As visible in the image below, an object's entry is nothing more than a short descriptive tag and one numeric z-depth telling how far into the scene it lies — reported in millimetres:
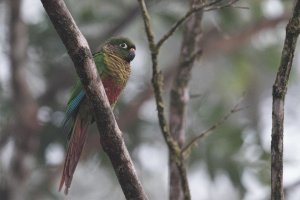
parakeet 11156
